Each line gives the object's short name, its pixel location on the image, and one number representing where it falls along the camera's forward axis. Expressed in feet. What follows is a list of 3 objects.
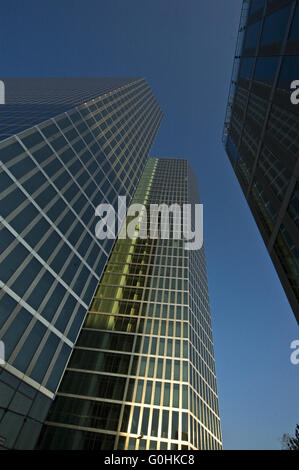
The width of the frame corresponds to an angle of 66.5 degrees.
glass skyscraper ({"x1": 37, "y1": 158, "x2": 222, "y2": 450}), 121.29
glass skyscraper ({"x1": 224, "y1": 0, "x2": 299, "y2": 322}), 61.93
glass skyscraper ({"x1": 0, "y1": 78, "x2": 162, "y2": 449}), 62.03
